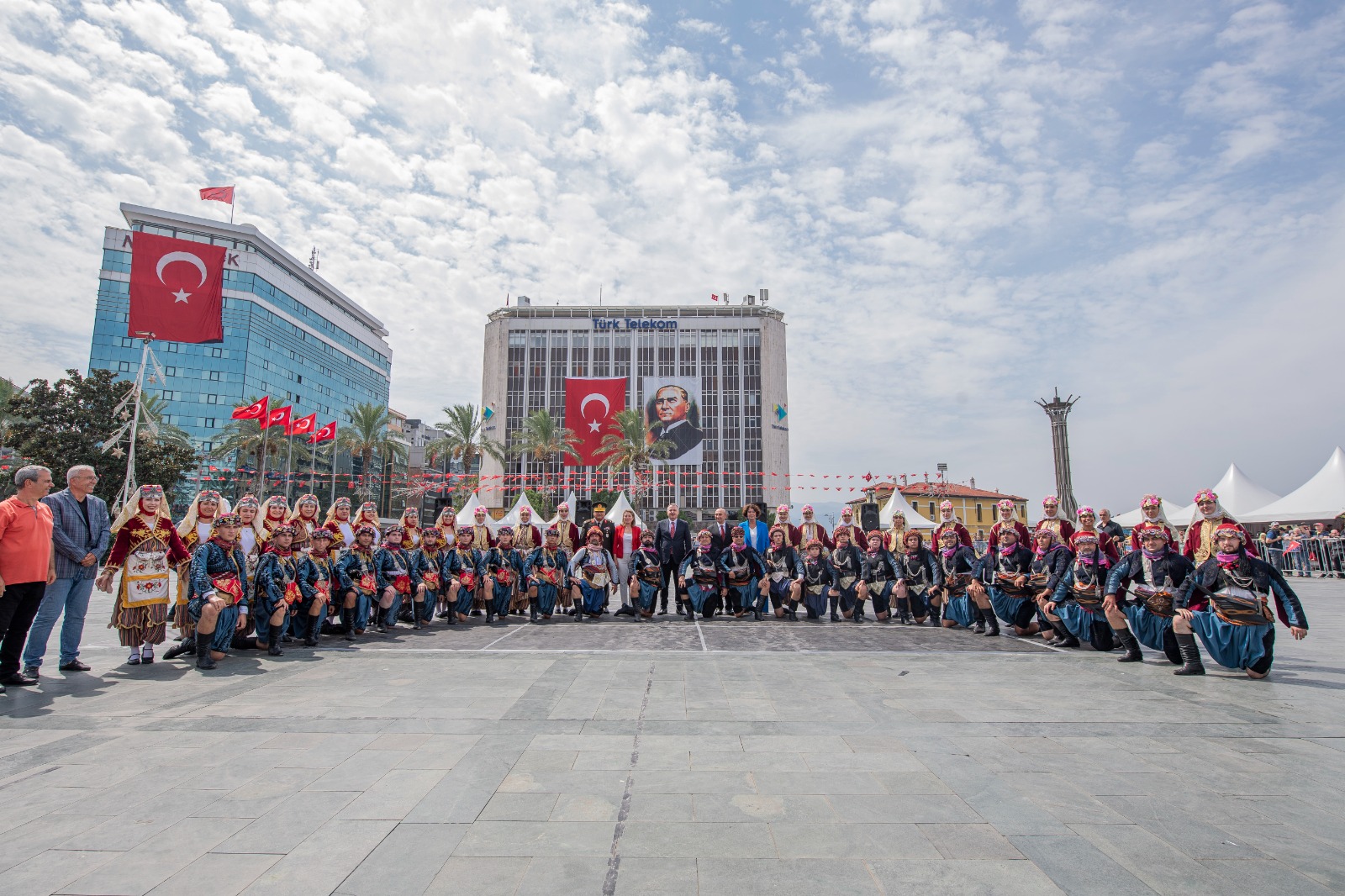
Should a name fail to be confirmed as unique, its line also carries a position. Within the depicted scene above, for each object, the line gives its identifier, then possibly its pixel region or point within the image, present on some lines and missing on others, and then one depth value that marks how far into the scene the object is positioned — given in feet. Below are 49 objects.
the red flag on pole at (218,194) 181.47
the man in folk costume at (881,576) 37.35
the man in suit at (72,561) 20.84
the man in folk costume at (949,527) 36.32
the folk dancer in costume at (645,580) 39.27
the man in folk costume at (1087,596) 26.96
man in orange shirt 19.63
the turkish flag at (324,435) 113.39
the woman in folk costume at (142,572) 22.81
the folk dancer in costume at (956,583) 34.35
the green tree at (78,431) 80.33
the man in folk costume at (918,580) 35.88
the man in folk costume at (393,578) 32.09
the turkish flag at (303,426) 100.67
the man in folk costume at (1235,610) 21.43
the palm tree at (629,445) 151.33
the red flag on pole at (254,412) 98.51
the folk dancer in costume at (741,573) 39.19
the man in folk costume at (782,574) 39.01
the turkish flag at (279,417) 100.18
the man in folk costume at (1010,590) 30.86
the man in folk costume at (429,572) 33.86
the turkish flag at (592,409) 160.45
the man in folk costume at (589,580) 37.91
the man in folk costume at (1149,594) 24.00
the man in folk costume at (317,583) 27.78
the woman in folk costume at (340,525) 31.27
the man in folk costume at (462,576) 35.35
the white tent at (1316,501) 75.61
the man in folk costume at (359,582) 30.19
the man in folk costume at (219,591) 22.93
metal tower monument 149.66
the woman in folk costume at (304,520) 28.89
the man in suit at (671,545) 40.81
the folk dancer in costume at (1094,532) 28.09
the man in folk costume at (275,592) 25.61
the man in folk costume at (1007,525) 32.17
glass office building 212.23
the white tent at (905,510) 98.89
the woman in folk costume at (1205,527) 23.58
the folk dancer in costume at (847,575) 37.96
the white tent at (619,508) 84.94
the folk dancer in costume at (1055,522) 31.35
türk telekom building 241.35
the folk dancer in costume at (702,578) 39.32
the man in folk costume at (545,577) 37.06
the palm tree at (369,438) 148.97
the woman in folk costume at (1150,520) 25.80
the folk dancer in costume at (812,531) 40.40
